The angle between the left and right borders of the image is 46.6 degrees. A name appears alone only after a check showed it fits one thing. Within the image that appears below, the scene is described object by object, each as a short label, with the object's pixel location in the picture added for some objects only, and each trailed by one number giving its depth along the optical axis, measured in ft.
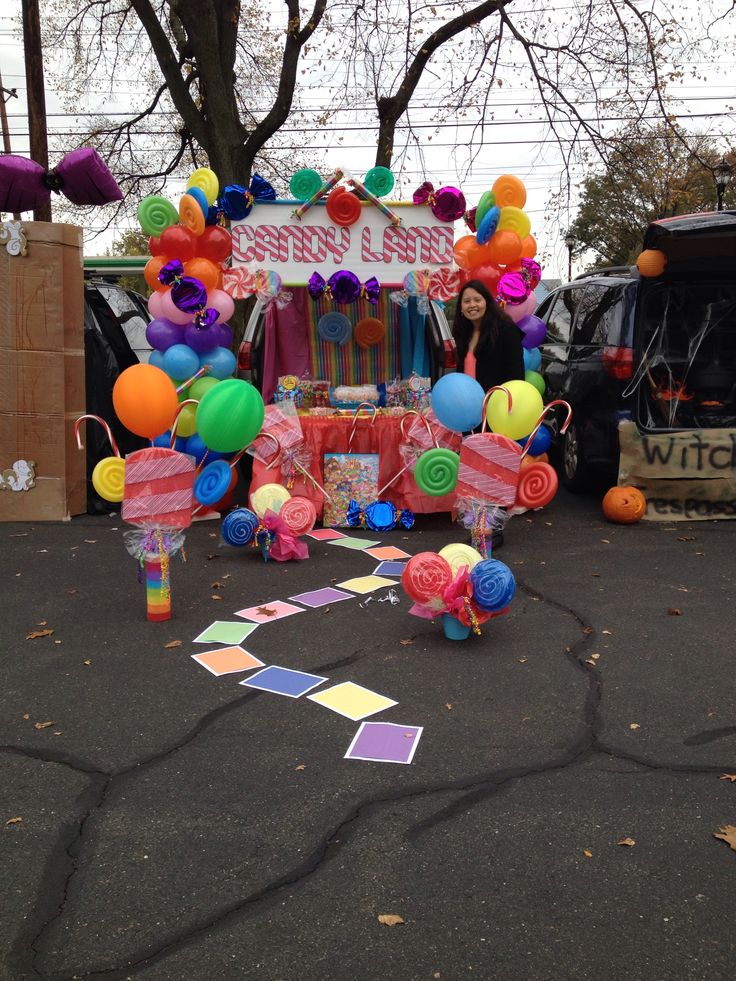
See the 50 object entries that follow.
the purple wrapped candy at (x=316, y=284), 23.02
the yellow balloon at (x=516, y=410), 16.33
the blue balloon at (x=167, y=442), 20.09
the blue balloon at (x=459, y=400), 16.39
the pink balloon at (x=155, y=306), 23.21
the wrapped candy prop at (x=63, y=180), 22.74
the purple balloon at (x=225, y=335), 23.68
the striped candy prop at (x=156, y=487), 14.90
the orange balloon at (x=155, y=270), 22.97
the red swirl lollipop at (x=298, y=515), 19.74
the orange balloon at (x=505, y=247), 21.90
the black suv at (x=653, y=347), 22.62
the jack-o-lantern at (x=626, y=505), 23.07
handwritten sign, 22.93
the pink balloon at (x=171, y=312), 22.79
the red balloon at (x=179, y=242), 22.47
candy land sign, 22.99
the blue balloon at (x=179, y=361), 22.63
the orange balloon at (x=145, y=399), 15.34
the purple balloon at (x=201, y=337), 23.15
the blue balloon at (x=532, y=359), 24.27
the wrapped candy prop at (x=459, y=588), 13.83
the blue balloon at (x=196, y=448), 23.84
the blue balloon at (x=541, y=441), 22.09
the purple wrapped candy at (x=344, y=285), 22.84
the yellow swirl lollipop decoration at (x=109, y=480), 15.38
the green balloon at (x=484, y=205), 22.25
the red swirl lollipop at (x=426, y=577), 13.97
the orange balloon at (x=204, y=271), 22.67
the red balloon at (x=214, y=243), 22.97
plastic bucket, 14.62
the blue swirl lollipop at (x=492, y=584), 13.78
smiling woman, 19.79
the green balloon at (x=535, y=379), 23.68
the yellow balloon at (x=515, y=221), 21.94
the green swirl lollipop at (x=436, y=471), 18.47
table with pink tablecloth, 23.27
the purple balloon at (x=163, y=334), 23.13
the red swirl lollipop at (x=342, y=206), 22.65
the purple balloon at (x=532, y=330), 23.34
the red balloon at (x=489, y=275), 22.59
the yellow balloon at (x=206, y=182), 22.58
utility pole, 39.22
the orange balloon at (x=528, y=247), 22.36
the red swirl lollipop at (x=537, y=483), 16.40
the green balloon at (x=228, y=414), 16.11
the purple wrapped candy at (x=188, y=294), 21.79
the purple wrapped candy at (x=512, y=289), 21.65
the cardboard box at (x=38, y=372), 24.22
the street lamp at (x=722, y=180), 42.71
